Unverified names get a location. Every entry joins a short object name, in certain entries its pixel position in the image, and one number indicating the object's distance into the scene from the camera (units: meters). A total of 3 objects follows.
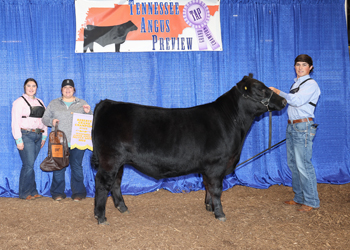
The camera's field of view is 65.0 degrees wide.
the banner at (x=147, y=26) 4.79
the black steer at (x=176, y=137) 3.21
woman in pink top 4.34
